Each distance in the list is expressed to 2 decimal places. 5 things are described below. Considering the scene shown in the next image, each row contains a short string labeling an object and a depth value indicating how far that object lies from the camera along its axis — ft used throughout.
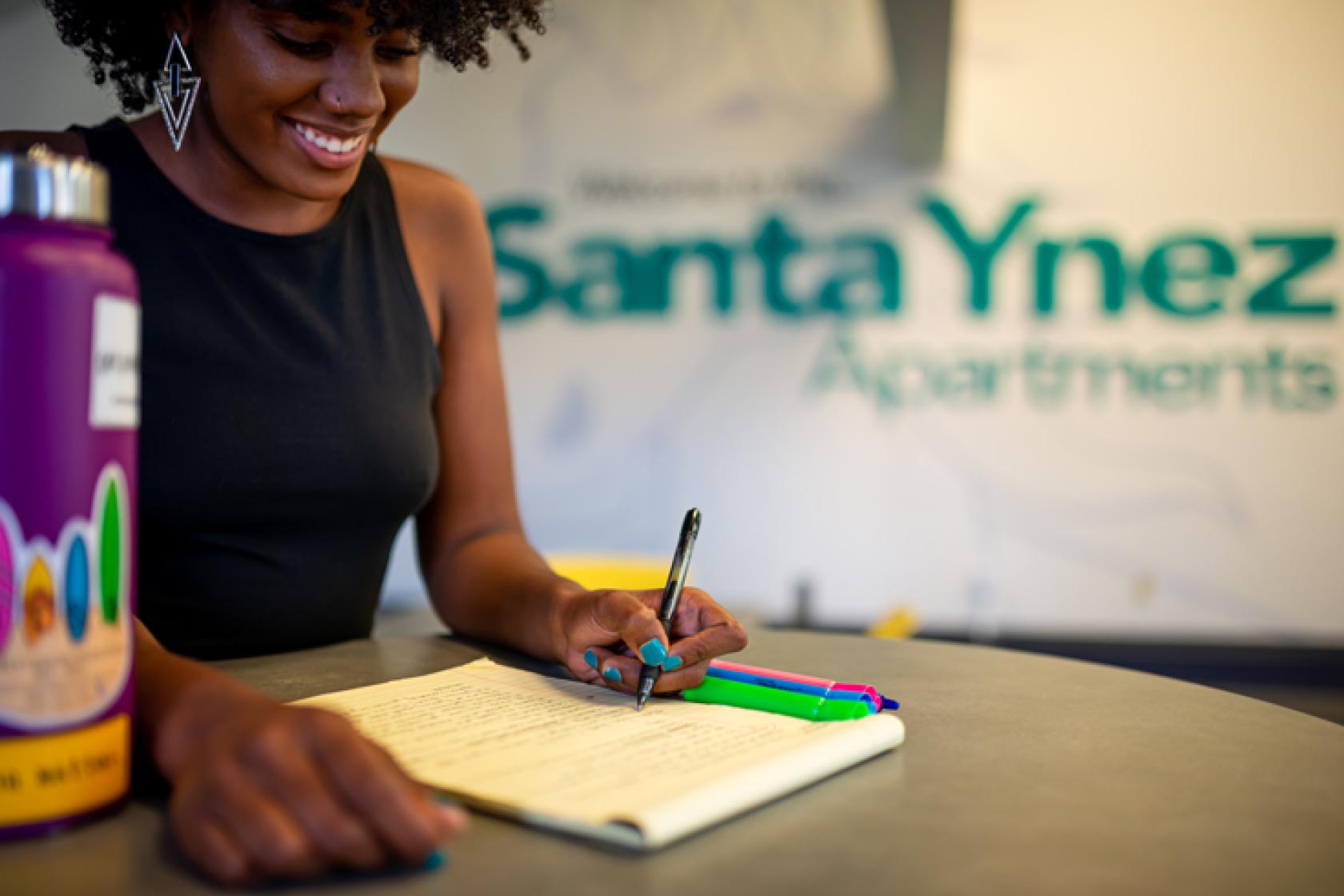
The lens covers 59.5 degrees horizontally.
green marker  2.60
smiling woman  3.39
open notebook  1.93
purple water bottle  1.68
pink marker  2.67
